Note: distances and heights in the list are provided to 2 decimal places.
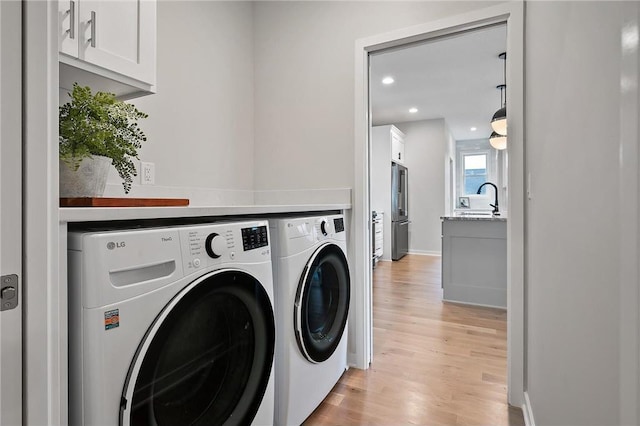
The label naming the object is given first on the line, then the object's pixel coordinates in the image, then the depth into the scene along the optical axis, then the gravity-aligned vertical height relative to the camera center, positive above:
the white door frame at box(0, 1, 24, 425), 0.58 +0.01
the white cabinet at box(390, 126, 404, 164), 6.07 +1.26
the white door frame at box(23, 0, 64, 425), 0.61 -0.01
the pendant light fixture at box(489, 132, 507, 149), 3.74 +0.81
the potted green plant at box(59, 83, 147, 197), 1.00 +0.22
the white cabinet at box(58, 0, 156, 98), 1.10 +0.59
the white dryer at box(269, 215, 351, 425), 1.37 -0.46
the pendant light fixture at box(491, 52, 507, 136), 3.32 +0.89
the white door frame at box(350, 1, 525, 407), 1.67 +0.47
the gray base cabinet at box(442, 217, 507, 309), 3.29 -0.50
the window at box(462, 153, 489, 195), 9.12 +1.10
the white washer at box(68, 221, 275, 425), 0.72 -0.30
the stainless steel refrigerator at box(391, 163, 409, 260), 6.04 +0.00
